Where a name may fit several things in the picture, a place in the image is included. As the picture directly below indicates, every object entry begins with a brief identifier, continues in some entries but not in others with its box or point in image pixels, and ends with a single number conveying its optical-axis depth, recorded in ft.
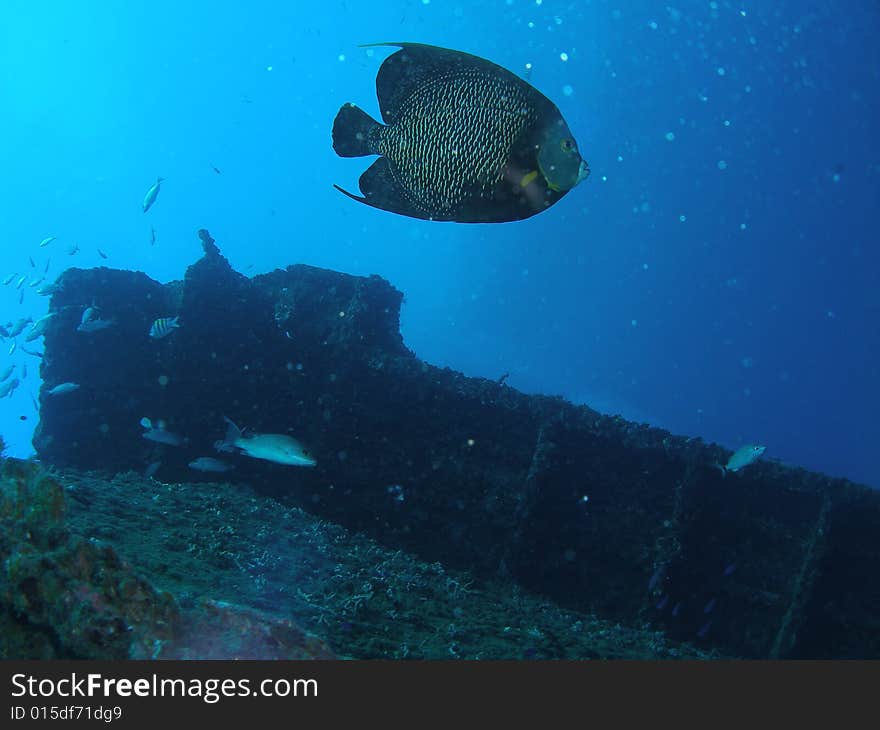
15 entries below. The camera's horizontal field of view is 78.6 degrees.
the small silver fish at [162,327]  31.24
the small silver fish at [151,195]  42.25
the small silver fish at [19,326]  48.03
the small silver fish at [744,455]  23.82
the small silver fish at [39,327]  36.81
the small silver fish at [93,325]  33.19
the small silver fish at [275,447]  18.43
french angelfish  5.53
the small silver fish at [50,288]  37.17
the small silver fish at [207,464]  28.12
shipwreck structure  26.32
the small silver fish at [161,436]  29.22
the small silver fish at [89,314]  33.96
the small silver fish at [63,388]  32.86
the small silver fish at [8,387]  43.75
